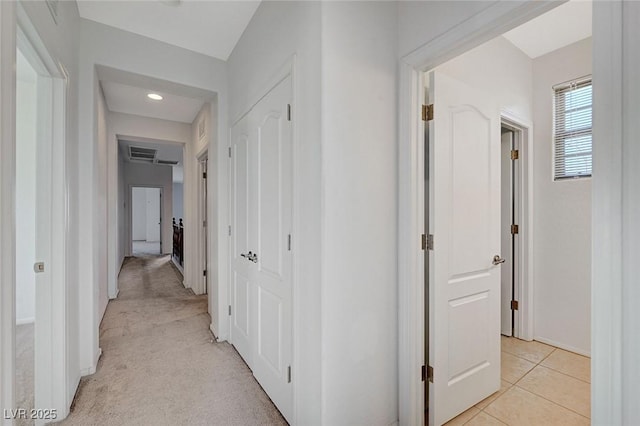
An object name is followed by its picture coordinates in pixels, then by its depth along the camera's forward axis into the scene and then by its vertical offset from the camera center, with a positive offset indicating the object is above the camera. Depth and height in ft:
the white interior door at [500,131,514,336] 9.58 -0.56
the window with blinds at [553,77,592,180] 8.29 +2.47
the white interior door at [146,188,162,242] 39.63 -0.42
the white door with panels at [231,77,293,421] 5.65 -0.66
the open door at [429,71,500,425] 5.45 -0.72
